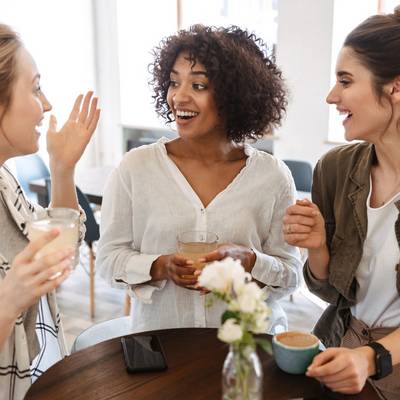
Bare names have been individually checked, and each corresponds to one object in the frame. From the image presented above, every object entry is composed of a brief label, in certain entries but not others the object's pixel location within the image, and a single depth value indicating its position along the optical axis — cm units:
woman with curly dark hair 163
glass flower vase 90
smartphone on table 130
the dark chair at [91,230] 322
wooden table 121
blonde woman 108
